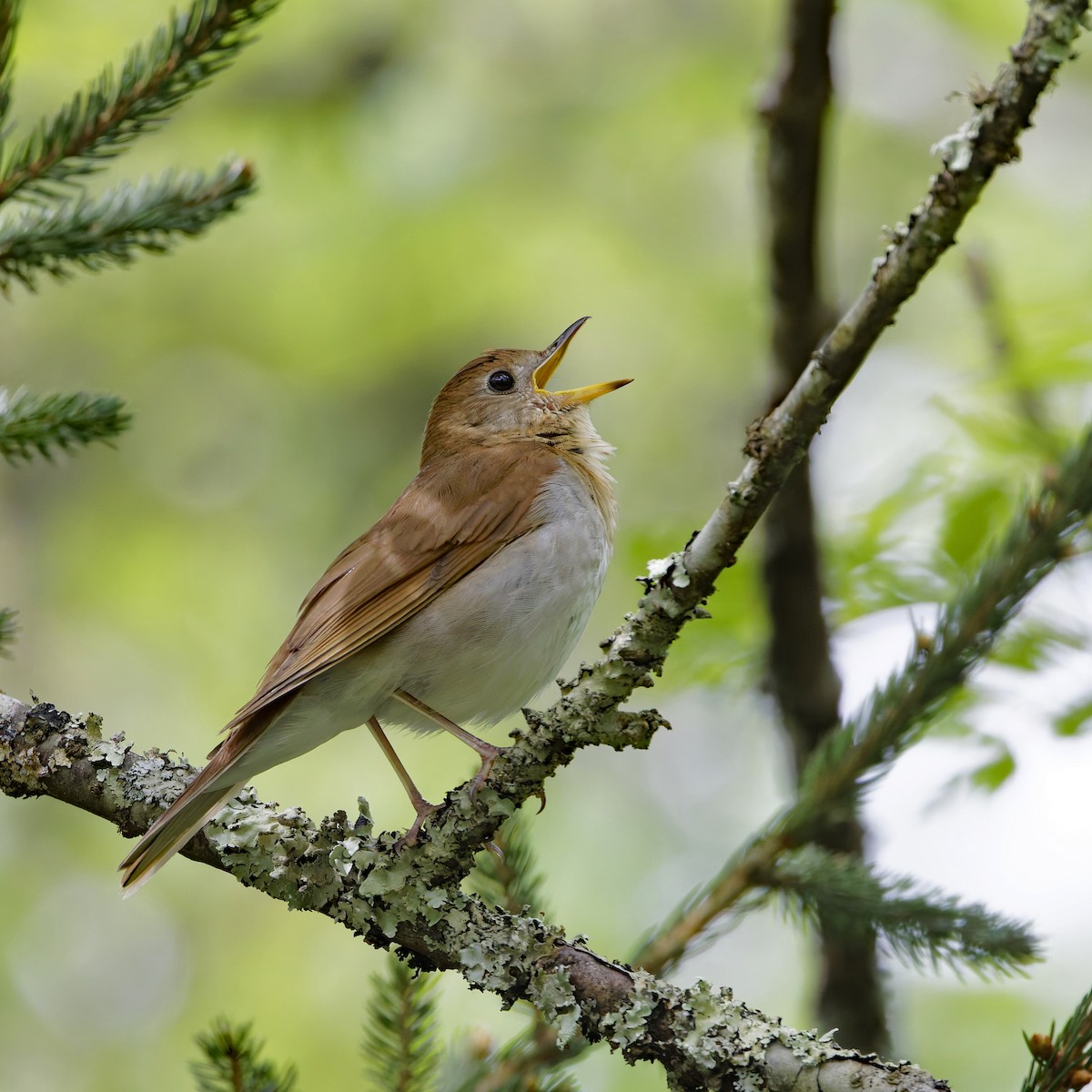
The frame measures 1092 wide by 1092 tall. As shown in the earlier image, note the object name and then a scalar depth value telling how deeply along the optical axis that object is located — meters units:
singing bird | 8.50
